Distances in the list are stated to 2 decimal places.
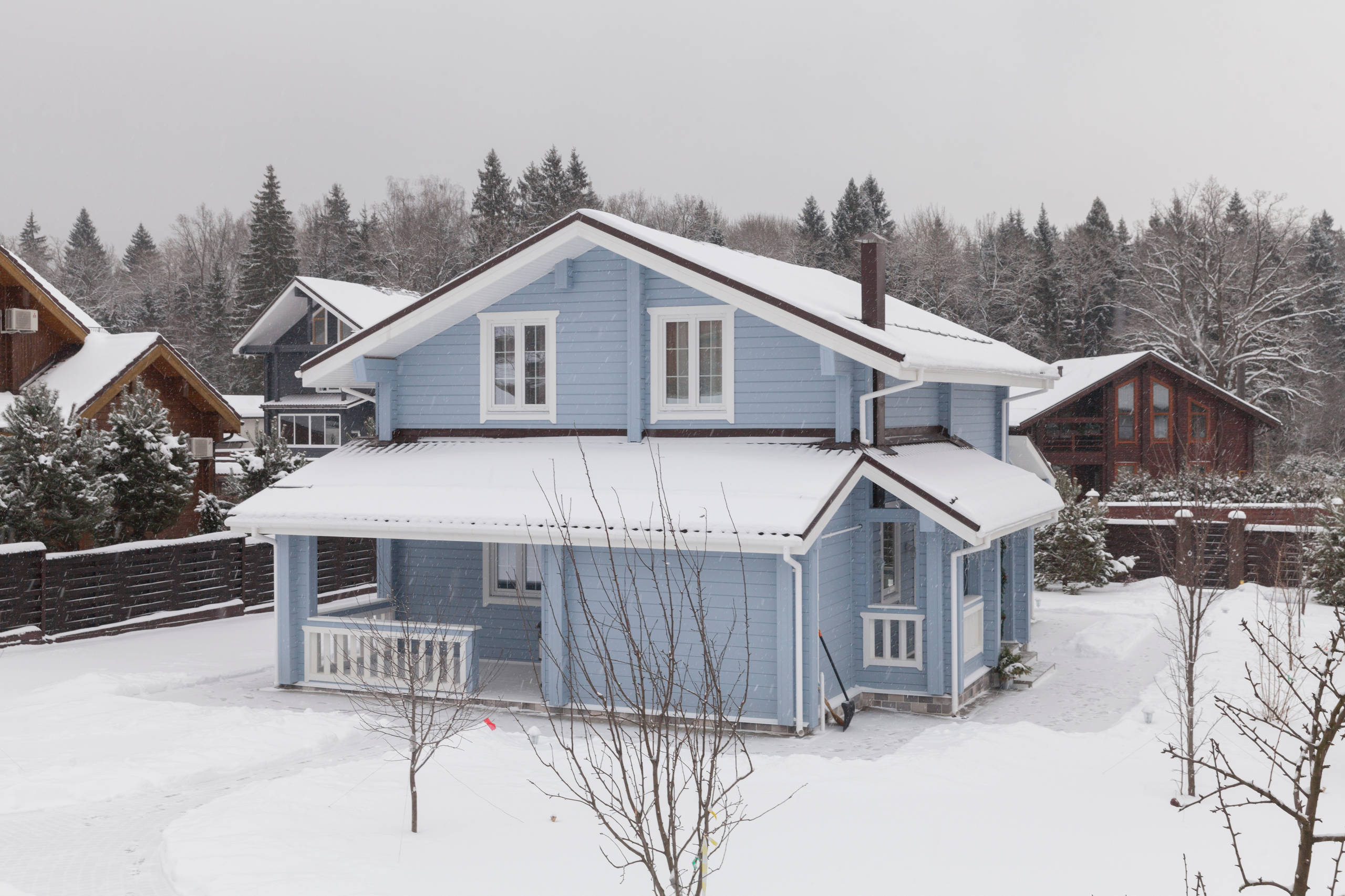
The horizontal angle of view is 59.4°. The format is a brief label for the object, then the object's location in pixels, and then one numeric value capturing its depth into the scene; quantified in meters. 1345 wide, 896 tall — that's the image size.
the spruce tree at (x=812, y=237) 66.75
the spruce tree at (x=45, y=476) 17.34
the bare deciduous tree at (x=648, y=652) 9.30
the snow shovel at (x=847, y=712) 12.66
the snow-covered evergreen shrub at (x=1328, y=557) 19.66
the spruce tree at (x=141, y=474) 19.23
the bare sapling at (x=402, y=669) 11.29
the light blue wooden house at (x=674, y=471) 12.65
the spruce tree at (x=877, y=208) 68.00
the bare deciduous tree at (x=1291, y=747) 2.91
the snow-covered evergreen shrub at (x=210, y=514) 22.06
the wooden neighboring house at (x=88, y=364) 23.17
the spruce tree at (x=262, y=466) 22.92
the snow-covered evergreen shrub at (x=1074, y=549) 24.00
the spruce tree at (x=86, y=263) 72.75
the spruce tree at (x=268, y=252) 63.56
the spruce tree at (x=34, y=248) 78.44
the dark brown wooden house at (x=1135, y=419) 38.25
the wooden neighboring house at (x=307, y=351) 42.09
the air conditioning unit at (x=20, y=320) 23.50
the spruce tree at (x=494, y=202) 64.62
